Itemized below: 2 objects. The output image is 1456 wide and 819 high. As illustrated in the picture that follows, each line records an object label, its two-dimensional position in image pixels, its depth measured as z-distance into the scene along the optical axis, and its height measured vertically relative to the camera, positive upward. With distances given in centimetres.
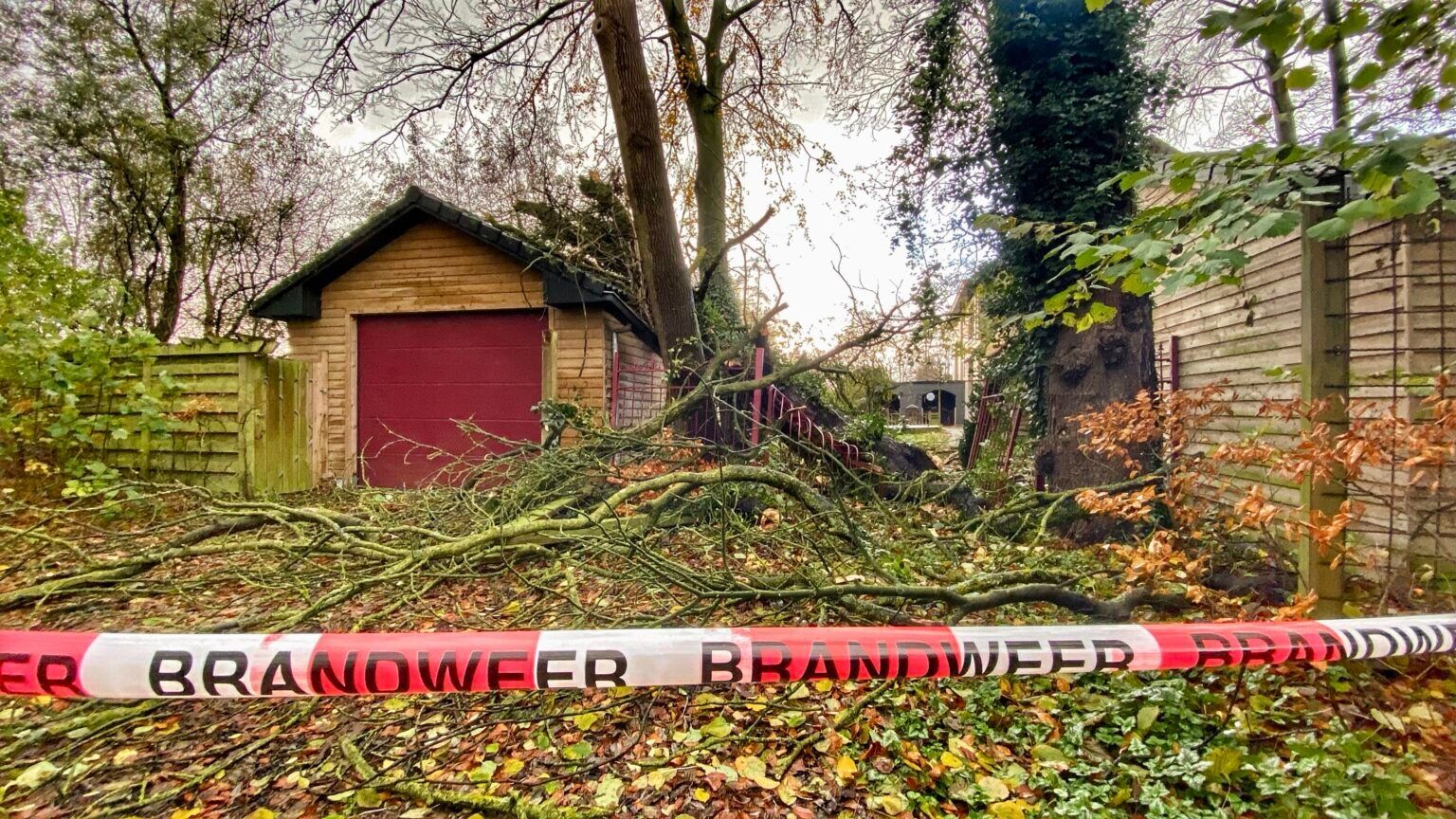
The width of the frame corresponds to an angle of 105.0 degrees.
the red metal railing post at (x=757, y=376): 626 +41
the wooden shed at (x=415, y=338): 761 +99
